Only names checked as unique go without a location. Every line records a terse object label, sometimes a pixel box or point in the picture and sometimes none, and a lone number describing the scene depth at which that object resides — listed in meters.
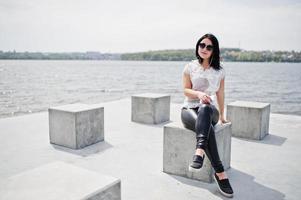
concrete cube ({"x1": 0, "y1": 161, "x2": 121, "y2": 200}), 2.89
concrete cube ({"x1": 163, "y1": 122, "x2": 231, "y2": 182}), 4.88
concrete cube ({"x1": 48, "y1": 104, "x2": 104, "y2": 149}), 6.59
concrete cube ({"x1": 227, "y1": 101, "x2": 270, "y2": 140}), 7.66
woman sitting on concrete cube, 4.35
